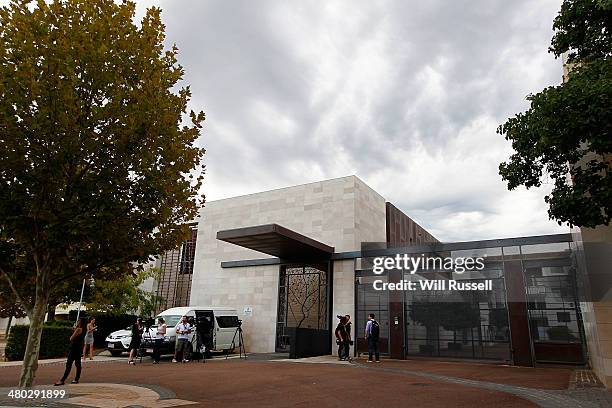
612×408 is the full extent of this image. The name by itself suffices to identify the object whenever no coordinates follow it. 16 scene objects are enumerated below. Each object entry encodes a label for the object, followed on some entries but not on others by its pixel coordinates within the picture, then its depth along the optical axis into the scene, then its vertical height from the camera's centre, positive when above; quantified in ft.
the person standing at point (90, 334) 52.05 -1.85
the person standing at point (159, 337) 49.29 -1.87
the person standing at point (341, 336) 51.90 -1.06
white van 53.39 -0.80
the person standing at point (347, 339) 52.01 -1.39
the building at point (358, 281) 47.21 +6.43
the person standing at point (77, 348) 30.53 -2.07
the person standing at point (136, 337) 48.34 -1.90
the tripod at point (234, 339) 63.22 -2.26
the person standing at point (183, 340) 50.88 -2.09
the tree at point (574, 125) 22.25 +11.26
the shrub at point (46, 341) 52.85 -3.02
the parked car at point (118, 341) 57.98 -2.89
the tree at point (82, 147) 21.57 +9.12
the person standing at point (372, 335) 50.01 -0.80
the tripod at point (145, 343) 50.62 -2.66
